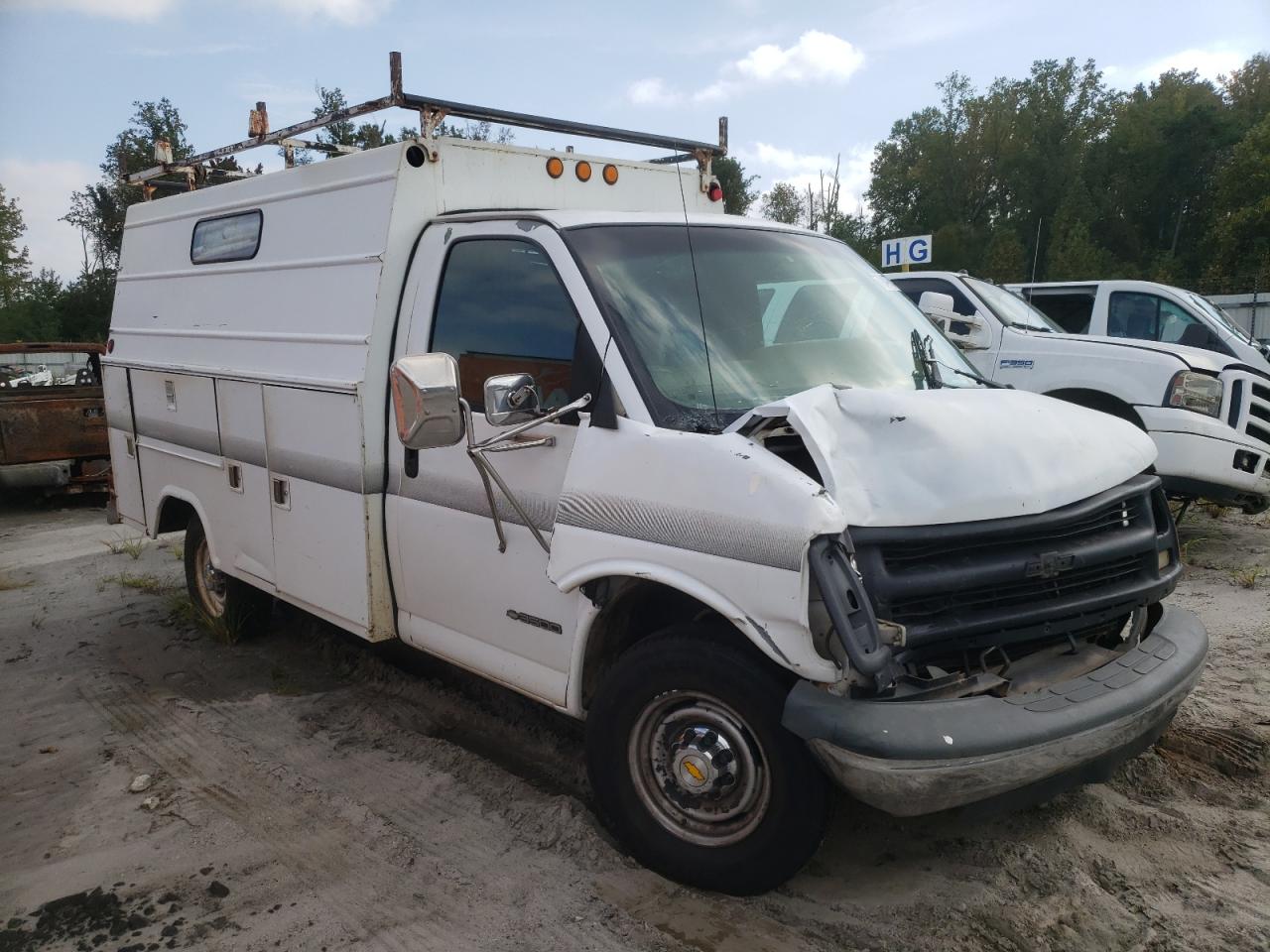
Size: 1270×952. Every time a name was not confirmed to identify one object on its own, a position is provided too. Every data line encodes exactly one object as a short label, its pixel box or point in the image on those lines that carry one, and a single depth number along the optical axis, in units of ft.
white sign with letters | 38.09
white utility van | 8.84
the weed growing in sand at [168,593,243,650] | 19.13
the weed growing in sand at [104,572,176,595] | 23.39
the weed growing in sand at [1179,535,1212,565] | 22.95
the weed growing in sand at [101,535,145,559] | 26.81
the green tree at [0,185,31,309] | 157.38
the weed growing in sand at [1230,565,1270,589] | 20.04
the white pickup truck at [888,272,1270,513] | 22.27
